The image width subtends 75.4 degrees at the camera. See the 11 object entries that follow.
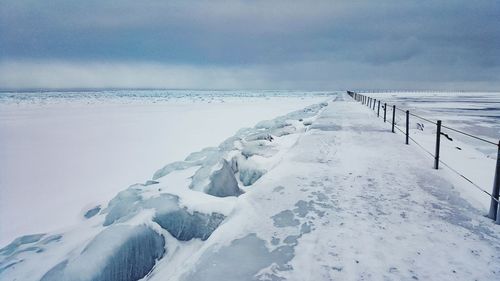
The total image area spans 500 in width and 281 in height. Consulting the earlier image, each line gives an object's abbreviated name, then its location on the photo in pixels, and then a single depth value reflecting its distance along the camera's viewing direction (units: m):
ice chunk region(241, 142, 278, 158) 8.41
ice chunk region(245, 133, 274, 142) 11.06
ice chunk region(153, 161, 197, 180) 8.63
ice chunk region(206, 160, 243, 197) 5.77
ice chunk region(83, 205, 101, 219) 6.75
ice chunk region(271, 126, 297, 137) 12.70
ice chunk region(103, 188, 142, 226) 5.73
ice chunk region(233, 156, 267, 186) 7.15
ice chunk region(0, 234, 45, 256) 5.04
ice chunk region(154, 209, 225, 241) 4.69
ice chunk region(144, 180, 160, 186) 7.68
